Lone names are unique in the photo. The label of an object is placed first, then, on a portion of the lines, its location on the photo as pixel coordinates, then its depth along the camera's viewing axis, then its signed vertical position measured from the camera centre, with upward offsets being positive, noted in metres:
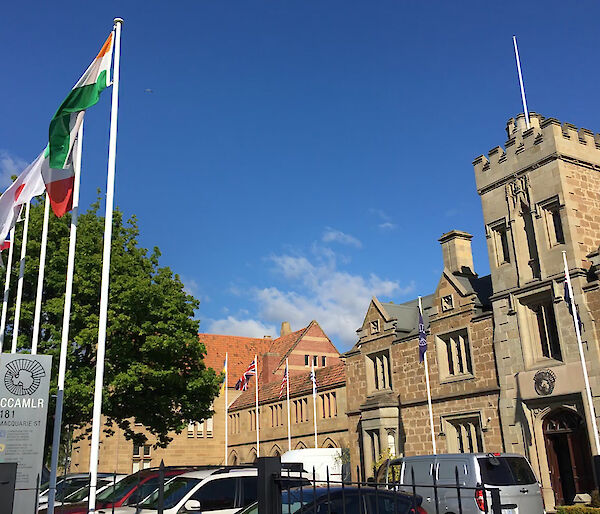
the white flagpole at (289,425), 38.39 +1.65
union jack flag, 37.91 +4.52
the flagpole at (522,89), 26.08 +14.47
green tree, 23.47 +4.61
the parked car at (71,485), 18.17 -0.74
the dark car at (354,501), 7.93 -0.69
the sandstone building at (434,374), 25.69 +3.26
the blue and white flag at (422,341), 26.73 +4.38
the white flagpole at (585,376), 20.09 +1.99
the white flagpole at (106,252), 9.85 +3.56
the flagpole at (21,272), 16.71 +5.02
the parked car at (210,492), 11.30 -0.66
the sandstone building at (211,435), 49.66 +1.77
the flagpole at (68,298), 12.08 +3.33
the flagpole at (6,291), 17.31 +4.65
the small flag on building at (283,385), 38.59 +4.22
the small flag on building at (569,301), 21.10 +4.58
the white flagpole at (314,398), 35.60 +2.96
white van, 30.39 -0.35
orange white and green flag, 12.31 +6.84
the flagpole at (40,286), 15.70 +4.44
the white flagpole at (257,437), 43.44 +1.09
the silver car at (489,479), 12.76 -0.76
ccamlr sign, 12.79 +1.02
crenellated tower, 21.70 +5.55
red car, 12.78 -0.68
